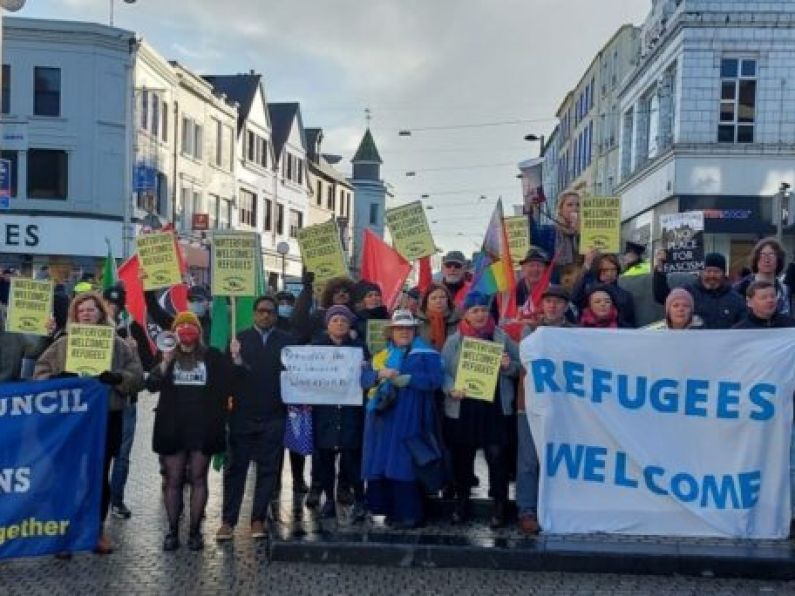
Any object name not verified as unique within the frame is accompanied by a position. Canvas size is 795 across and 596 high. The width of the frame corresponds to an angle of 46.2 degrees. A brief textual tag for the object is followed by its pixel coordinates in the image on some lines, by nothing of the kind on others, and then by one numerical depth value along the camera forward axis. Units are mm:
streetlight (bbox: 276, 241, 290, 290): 44125
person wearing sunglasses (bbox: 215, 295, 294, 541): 7168
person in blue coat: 7074
